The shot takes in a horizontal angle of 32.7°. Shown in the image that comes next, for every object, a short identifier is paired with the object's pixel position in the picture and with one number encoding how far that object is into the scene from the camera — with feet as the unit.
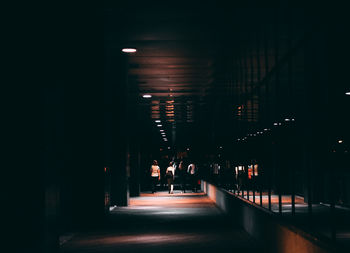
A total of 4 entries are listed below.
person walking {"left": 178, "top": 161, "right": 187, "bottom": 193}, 114.38
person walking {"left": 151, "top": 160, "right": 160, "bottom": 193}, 111.14
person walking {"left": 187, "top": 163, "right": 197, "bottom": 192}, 113.40
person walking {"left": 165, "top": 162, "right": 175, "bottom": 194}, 107.26
